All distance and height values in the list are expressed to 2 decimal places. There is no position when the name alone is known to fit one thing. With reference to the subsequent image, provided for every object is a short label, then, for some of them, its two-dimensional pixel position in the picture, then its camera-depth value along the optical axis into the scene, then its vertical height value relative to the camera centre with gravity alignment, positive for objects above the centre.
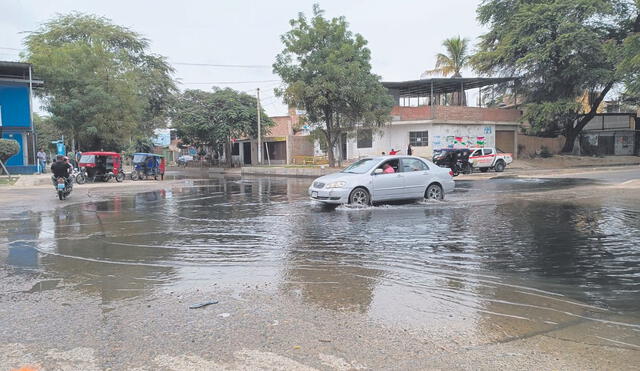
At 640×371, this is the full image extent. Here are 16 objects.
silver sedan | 12.63 -0.69
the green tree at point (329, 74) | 28.08 +5.18
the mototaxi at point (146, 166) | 29.19 -0.30
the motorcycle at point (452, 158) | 27.88 -0.08
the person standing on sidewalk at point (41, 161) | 30.88 +0.10
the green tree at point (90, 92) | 30.64 +4.79
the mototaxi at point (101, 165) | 25.86 -0.21
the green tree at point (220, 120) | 42.25 +3.69
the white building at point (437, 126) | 36.56 +2.47
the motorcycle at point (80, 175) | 24.77 -0.72
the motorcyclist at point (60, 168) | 16.11 -0.21
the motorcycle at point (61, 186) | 16.44 -0.83
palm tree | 42.31 +8.91
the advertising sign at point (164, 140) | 72.36 +3.30
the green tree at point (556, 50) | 34.09 +7.91
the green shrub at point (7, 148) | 25.75 +0.83
